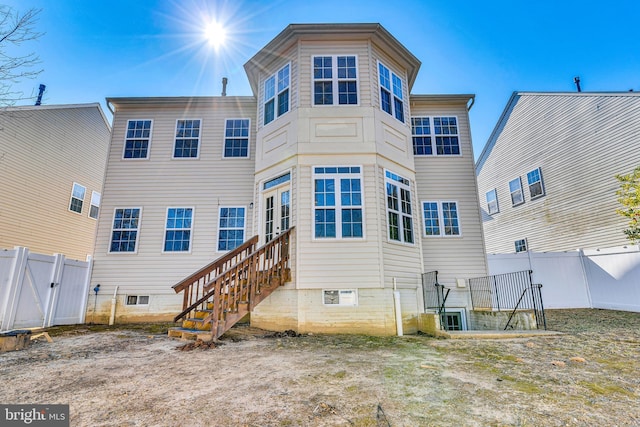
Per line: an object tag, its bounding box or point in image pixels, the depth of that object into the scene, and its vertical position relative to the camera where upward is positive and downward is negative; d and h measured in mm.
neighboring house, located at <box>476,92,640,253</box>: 10659 +4504
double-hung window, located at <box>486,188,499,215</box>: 15781 +4125
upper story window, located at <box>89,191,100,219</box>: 13547 +3558
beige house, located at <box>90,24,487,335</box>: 6922 +2682
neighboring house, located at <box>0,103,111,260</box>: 10352 +4091
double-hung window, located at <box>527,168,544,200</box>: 13320 +4266
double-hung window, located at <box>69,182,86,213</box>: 12562 +3602
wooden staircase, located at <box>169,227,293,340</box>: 5629 -61
